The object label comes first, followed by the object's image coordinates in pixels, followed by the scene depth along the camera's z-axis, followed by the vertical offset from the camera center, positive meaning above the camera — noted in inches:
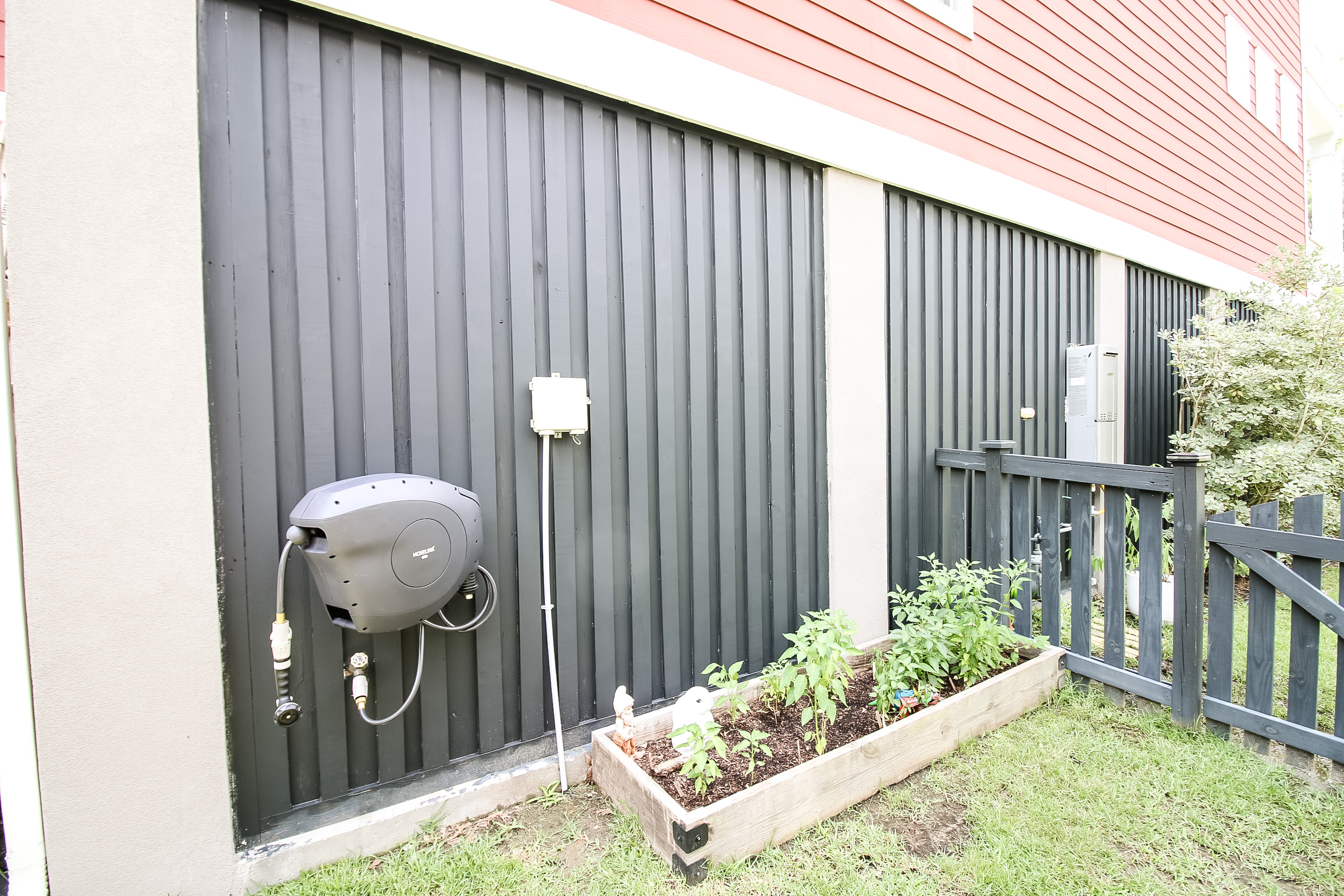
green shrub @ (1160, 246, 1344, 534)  161.2 +6.5
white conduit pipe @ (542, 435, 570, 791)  77.9 -20.6
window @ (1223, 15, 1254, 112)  236.2 +155.2
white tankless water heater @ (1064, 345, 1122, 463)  157.6 +6.3
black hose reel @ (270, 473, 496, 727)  58.1 -12.7
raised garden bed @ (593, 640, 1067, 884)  63.1 -45.2
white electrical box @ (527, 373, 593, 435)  77.7 +3.7
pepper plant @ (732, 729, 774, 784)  72.0 -43.0
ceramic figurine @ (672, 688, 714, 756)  76.9 -38.8
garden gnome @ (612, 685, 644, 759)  76.7 -39.7
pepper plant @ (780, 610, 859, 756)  78.6 -34.5
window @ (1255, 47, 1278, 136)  264.2 +156.7
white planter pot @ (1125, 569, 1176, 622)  136.2 -42.8
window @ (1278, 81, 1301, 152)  283.4 +157.7
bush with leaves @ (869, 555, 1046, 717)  91.7 -36.8
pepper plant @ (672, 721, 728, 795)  69.0 -40.7
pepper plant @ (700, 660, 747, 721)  79.6 -37.7
